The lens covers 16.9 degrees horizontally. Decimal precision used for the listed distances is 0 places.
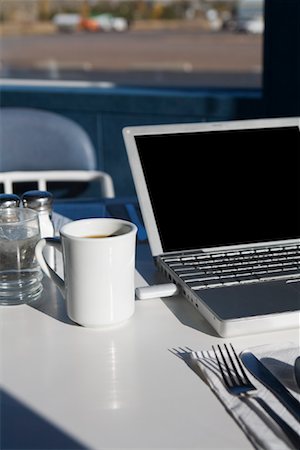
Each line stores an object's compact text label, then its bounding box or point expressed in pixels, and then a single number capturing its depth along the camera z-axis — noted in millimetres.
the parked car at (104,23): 23706
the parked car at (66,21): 22368
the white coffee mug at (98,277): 1143
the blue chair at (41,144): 2197
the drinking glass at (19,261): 1248
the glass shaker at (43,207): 1363
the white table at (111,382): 985
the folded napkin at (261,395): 973
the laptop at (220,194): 1322
